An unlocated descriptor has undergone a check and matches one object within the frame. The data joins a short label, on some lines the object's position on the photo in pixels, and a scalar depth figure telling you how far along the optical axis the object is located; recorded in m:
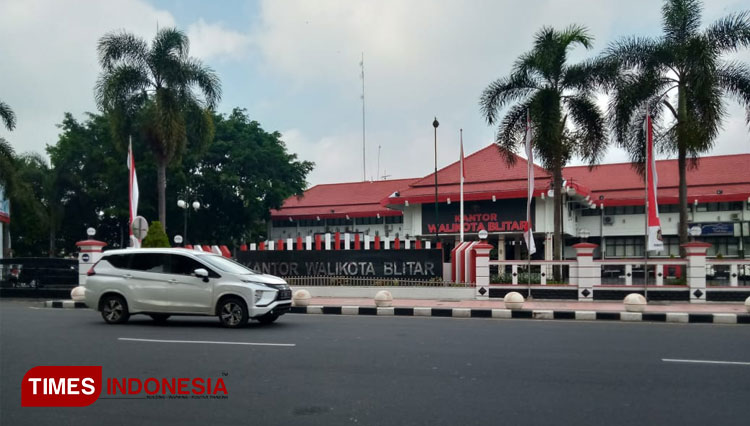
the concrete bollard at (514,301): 15.37
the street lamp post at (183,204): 30.04
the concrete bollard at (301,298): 16.83
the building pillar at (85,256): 20.67
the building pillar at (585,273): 18.11
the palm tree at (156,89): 26.98
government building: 35.50
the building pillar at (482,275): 18.91
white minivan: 11.98
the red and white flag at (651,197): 17.19
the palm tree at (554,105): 21.92
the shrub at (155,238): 22.78
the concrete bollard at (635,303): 14.83
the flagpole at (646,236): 17.22
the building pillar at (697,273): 17.47
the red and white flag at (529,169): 19.81
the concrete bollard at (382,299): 16.52
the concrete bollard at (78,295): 18.22
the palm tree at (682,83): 19.73
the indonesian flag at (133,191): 22.88
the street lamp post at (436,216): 32.59
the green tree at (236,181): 40.31
